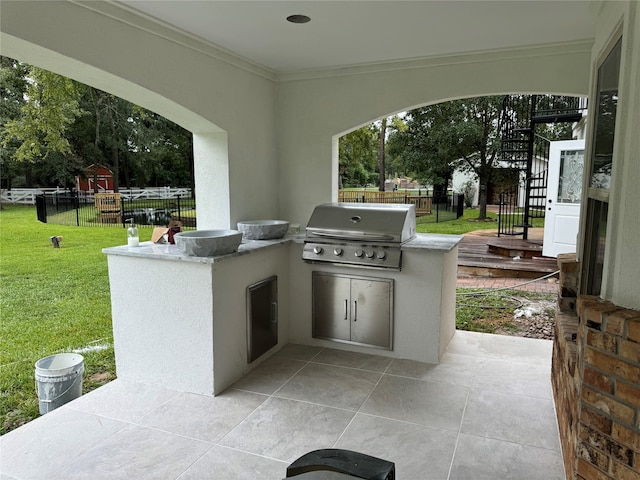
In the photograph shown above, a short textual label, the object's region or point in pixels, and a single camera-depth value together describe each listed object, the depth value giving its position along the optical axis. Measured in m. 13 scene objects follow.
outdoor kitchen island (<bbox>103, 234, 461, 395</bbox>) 3.11
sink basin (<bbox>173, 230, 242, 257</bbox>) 3.06
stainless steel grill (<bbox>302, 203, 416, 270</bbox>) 3.61
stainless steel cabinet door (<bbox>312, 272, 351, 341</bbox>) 3.91
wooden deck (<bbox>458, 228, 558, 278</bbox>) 6.95
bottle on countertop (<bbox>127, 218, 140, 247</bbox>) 3.43
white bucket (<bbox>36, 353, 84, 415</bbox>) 3.04
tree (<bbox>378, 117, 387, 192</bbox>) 13.15
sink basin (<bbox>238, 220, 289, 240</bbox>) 3.84
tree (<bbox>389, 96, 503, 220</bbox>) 12.79
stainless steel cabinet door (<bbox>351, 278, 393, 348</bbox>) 3.75
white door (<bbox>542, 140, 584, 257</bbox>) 7.10
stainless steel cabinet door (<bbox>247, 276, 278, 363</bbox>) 3.51
